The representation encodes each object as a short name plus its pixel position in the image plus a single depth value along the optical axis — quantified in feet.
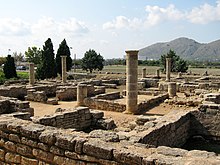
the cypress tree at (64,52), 156.82
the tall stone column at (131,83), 54.68
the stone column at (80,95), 63.16
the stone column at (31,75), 95.72
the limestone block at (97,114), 39.11
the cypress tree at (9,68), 139.23
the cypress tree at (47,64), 139.13
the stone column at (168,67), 110.63
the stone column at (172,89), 76.84
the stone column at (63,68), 103.65
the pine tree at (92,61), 182.60
